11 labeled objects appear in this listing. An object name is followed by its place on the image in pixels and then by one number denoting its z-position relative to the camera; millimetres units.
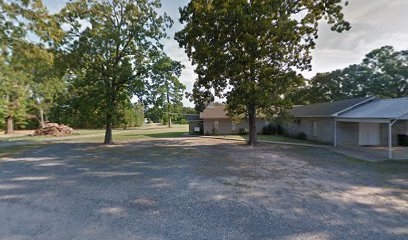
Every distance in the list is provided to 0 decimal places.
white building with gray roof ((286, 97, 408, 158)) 13479
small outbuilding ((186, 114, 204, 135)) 27719
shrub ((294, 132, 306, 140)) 20469
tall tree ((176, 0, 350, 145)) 12953
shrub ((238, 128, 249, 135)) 26266
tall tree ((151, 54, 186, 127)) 16469
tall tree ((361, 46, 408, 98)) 28011
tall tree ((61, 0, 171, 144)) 15453
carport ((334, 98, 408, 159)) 13880
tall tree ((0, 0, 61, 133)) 10039
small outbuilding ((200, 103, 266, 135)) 26781
